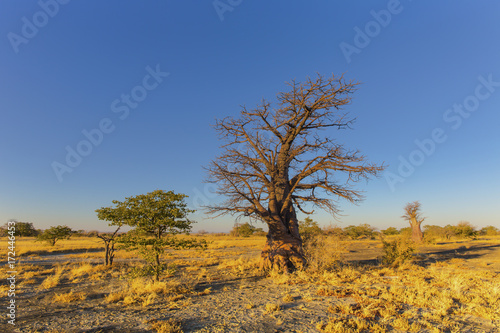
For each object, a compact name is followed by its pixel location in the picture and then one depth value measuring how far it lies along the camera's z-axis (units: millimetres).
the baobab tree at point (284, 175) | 10562
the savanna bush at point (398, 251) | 13109
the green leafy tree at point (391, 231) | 57500
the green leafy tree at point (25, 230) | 43969
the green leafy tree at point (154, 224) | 8984
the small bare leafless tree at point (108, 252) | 14195
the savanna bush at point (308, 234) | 12459
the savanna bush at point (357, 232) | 43500
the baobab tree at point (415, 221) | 30766
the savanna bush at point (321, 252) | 10734
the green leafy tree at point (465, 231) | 42031
